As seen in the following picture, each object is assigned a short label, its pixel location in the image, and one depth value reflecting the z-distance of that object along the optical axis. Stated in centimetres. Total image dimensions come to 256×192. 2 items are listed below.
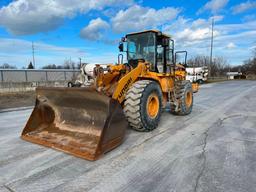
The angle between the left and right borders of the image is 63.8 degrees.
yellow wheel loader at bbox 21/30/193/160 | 367
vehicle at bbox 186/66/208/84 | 2706
